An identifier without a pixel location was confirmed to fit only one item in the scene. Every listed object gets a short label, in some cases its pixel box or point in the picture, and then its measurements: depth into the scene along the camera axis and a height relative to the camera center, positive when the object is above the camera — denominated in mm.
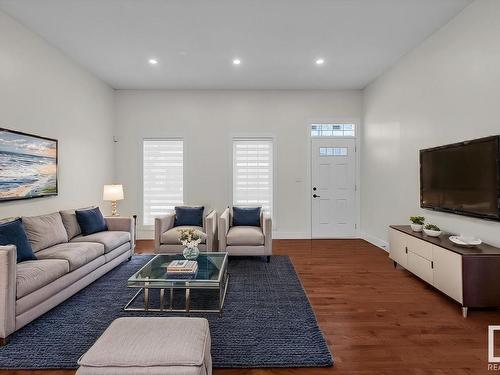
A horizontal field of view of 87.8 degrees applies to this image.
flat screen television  2592 +159
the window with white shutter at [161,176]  5551 +288
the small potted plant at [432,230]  3125 -474
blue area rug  1915 -1226
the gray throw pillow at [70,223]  3636 -491
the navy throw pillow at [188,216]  4680 -478
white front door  5605 +105
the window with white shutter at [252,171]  5586 +413
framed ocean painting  3057 +300
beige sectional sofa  2088 -772
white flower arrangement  3123 -598
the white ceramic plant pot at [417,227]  3461 -478
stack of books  2609 -832
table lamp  4695 -68
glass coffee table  2455 -870
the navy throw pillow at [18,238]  2497 -492
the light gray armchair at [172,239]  4078 -776
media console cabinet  2447 -792
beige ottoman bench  1298 -846
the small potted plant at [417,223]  3469 -428
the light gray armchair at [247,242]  4062 -807
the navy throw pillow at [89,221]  3779 -476
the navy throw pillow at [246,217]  4695 -486
